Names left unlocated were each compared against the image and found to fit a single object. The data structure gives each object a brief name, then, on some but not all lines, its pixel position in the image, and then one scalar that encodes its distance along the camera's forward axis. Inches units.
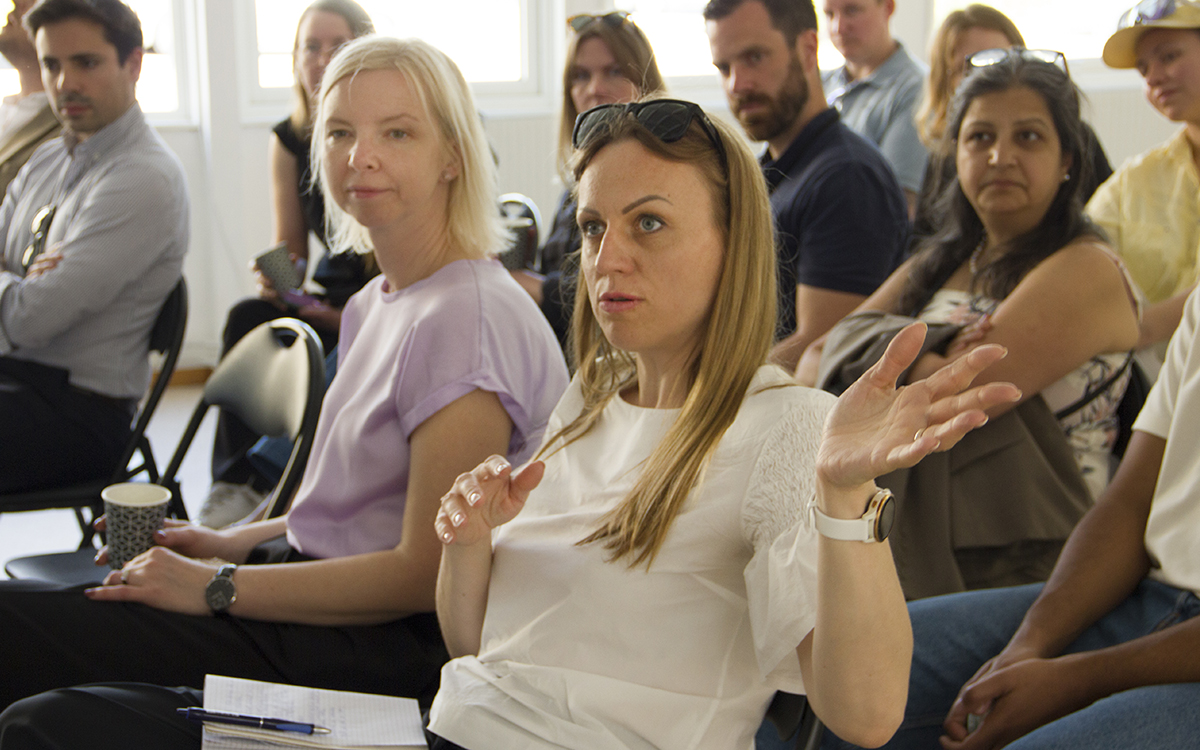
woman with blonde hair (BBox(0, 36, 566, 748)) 57.7
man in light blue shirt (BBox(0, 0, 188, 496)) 96.2
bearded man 93.4
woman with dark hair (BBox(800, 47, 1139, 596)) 68.4
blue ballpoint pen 45.1
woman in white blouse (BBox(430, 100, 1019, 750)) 35.5
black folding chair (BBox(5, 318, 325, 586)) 71.2
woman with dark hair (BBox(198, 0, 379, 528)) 117.3
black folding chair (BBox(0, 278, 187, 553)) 90.7
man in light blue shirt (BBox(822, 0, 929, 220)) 139.9
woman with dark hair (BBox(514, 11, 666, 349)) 111.3
